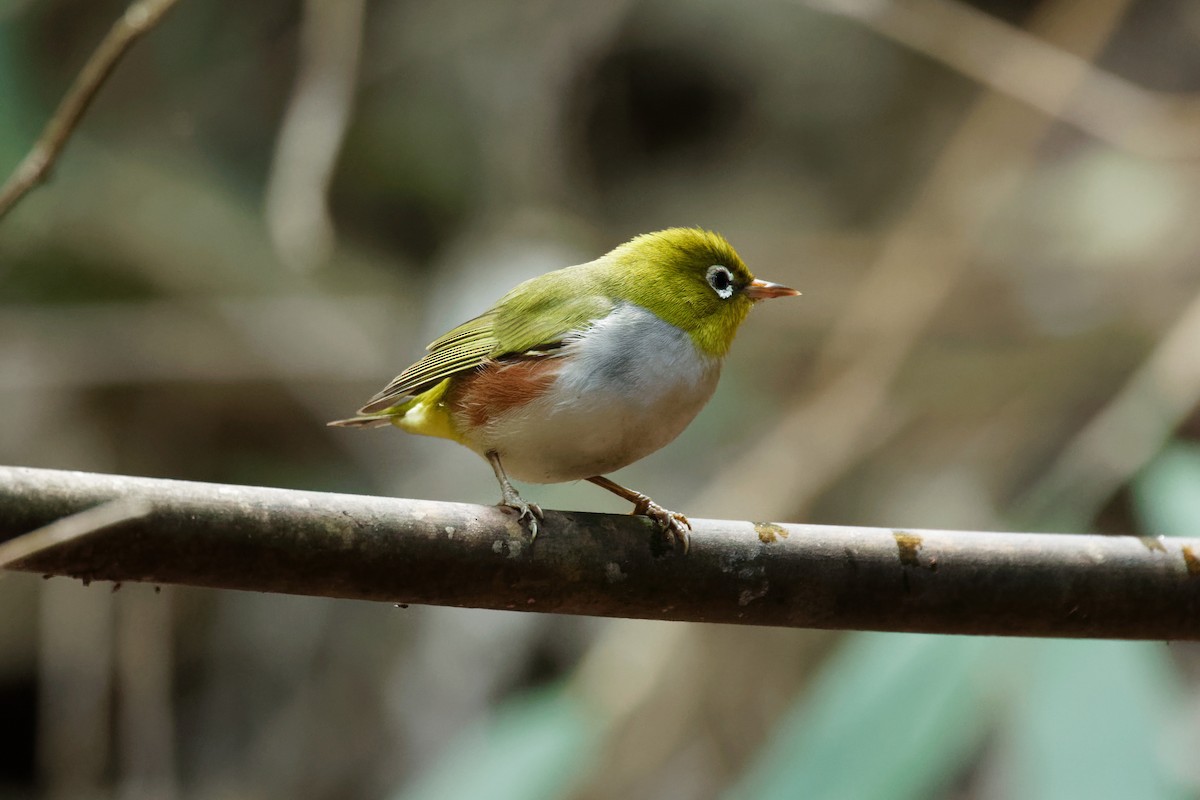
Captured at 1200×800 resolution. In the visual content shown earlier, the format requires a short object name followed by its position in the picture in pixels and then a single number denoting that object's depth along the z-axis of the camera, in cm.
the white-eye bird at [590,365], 545
